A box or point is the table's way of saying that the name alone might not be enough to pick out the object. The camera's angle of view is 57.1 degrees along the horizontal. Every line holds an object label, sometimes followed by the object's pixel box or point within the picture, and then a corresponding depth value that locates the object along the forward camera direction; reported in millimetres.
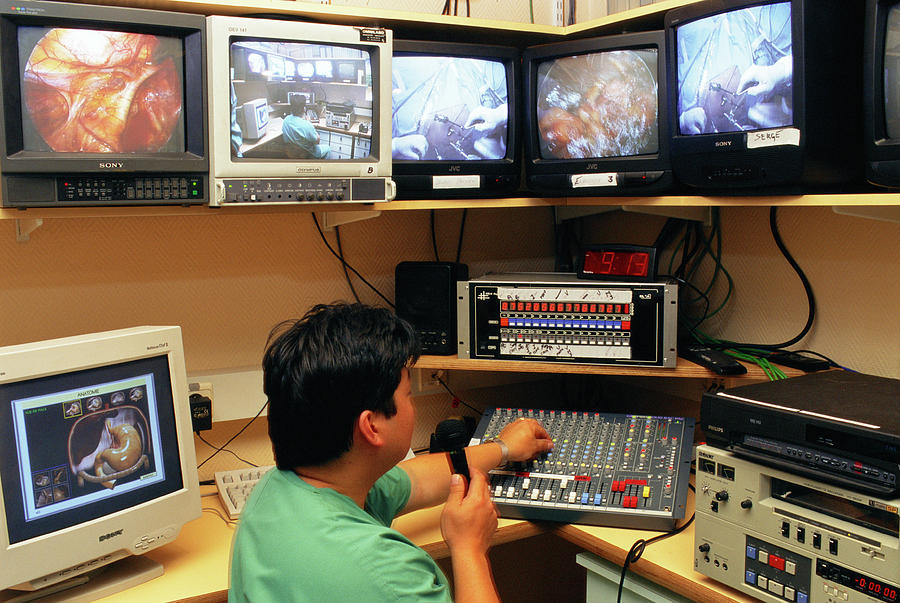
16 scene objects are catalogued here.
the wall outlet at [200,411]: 1960
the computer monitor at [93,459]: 1417
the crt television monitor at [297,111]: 1621
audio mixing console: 1648
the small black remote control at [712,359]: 1886
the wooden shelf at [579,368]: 1914
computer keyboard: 1811
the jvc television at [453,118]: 1929
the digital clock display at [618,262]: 1922
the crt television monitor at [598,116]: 1860
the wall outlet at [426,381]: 2346
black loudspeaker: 2104
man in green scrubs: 1119
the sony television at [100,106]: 1457
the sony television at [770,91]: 1556
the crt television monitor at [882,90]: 1477
